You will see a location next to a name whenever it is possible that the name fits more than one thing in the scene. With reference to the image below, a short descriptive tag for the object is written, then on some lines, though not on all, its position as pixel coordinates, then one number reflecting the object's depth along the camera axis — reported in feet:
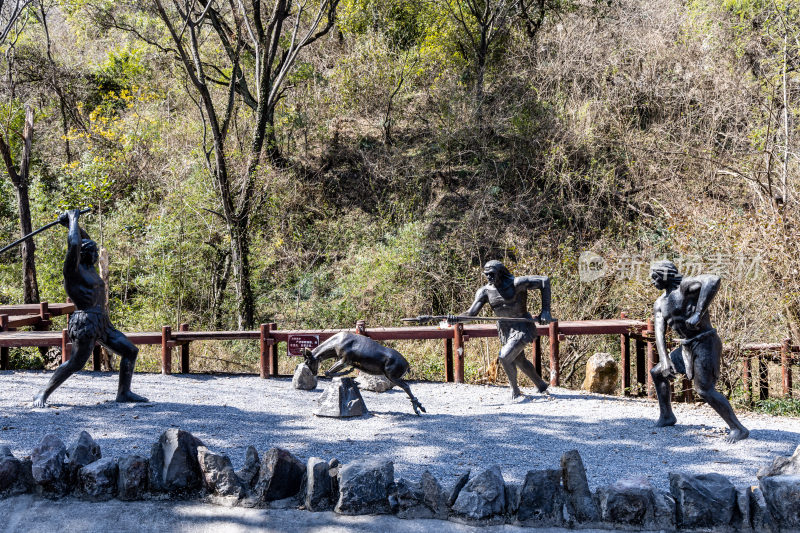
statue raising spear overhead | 24.23
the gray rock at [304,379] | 30.32
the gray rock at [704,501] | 14.66
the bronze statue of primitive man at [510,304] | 26.76
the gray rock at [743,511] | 14.62
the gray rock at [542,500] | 15.10
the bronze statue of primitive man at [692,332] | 20.53
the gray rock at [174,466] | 16.62
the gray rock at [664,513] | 14.82
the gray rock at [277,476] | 16.16
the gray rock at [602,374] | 32.50
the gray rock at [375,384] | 29.94
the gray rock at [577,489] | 15.07
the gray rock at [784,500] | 14.28
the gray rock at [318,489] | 16.02
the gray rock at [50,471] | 16.89
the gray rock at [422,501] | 15.57
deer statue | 24.44
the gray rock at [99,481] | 16.75
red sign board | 31.78
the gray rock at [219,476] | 16.40
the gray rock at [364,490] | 15.78
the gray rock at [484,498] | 15.25
